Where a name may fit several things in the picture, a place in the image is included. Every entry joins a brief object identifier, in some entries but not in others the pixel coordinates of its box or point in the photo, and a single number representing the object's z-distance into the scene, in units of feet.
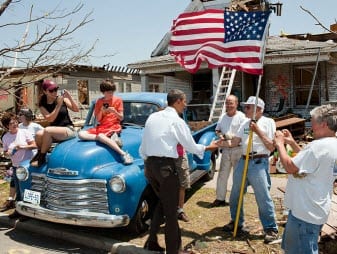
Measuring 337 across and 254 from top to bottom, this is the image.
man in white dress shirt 14.17
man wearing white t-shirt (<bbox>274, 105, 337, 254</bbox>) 10.30
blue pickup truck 16.37
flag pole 16.29
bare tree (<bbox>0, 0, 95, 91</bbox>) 30.19
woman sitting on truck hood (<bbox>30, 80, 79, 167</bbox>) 19.13
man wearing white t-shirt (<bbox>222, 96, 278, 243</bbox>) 16.11
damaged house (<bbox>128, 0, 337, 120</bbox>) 46.44
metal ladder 46.50
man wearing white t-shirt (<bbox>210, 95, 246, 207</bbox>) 21.45
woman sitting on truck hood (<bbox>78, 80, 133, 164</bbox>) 18.70
